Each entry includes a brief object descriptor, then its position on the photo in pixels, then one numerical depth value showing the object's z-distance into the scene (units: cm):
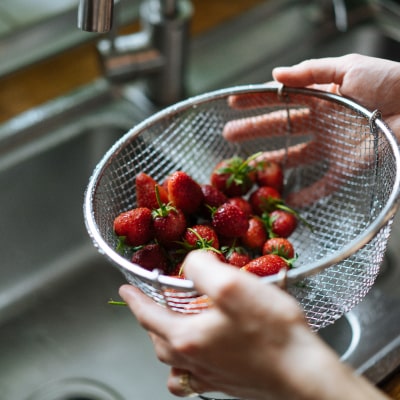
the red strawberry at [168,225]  70
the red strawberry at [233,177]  77
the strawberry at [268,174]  79
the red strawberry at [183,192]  71
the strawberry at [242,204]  76
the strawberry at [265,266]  68
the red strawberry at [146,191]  72
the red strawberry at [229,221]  72
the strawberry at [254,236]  74
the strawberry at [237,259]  70
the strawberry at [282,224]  76
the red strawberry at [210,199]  74
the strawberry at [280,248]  72
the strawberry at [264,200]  78
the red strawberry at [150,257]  69
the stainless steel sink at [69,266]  85
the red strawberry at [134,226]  69
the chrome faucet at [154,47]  91
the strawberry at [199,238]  70
